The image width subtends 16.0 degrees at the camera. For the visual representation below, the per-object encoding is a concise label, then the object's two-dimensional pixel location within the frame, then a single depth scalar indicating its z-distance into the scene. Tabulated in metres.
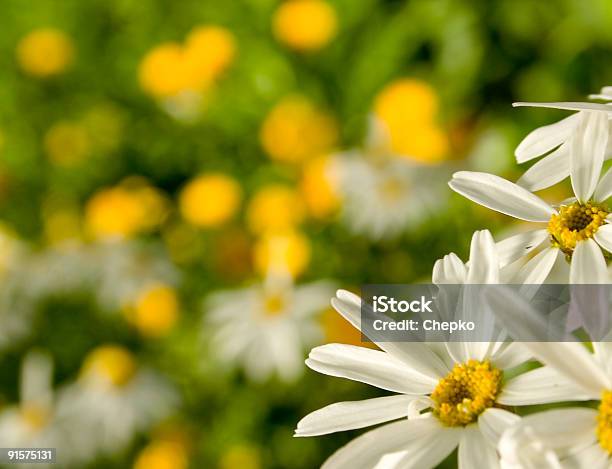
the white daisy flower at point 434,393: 0.41
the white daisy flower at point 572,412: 0.39
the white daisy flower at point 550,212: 0.43
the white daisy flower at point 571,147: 0.43
